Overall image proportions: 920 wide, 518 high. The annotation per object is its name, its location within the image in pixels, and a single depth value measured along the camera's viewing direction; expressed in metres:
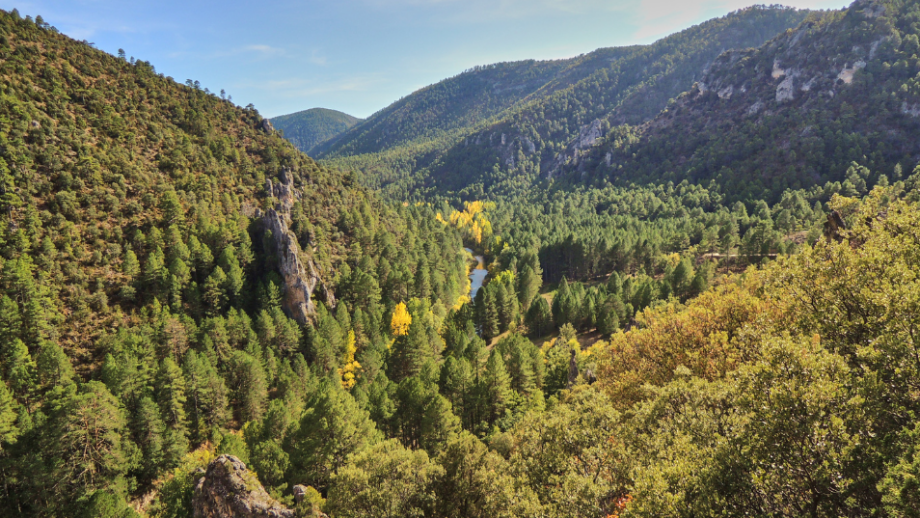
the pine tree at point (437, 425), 45.12
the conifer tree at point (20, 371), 54.97
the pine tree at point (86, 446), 48.22
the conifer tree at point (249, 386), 63.53
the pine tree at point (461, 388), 55.66
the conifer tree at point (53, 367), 56.12
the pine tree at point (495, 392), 54.44
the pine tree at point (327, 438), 42.34
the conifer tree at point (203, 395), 60.88
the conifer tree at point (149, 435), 53.88
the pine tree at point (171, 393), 58.25
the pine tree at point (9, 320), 59.62
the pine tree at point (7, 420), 47.38
